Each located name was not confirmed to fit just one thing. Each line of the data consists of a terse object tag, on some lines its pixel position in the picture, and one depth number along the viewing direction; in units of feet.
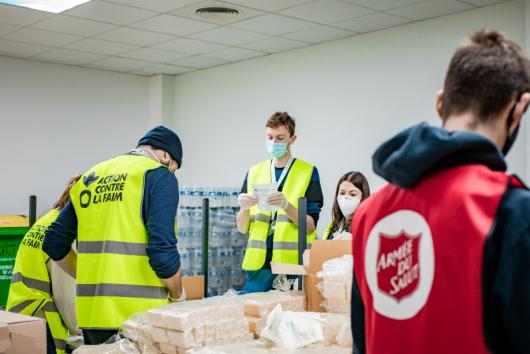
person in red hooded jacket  3.66
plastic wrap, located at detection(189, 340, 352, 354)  7.45
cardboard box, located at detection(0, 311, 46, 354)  7.26
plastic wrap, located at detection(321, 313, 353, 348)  7.73
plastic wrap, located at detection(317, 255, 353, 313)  8.55
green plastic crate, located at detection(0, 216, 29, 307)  22.68
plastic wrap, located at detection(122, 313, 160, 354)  8.72
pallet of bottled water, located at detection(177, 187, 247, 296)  19.57
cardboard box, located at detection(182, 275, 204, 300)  10.94
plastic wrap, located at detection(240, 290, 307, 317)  8.87
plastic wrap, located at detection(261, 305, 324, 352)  7.52
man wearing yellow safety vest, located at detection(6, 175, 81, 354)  11.66
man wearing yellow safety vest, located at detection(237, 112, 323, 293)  15.81
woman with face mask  15.15
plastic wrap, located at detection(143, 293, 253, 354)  8.19
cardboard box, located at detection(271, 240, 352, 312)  9.22
